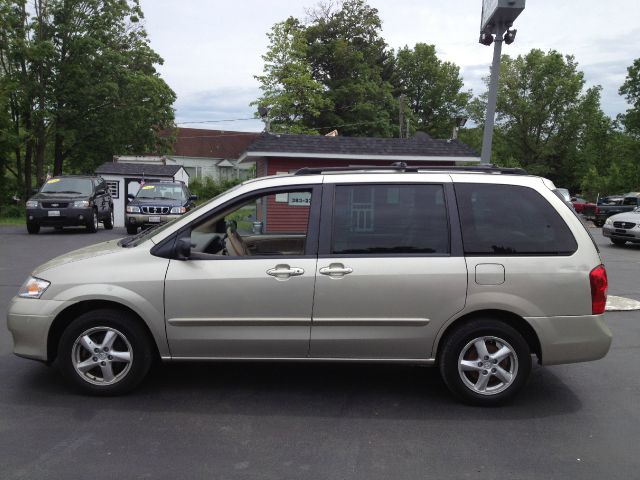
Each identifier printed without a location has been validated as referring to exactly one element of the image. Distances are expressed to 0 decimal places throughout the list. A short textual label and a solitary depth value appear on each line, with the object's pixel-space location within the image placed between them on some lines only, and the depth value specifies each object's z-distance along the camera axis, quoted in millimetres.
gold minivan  4410
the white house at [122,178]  32500
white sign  4562
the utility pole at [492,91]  8258
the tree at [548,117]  53750
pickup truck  30516
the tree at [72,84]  33281
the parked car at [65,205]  17922
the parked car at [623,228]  17922
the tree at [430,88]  60166
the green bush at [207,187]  47750
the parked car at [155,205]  18953
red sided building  20922
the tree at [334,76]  38866
